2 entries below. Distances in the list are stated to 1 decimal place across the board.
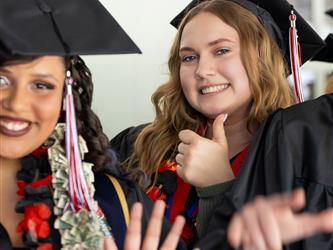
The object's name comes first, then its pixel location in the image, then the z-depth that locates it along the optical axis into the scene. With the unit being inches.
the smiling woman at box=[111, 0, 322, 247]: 69.1
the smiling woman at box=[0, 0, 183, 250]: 47.4
